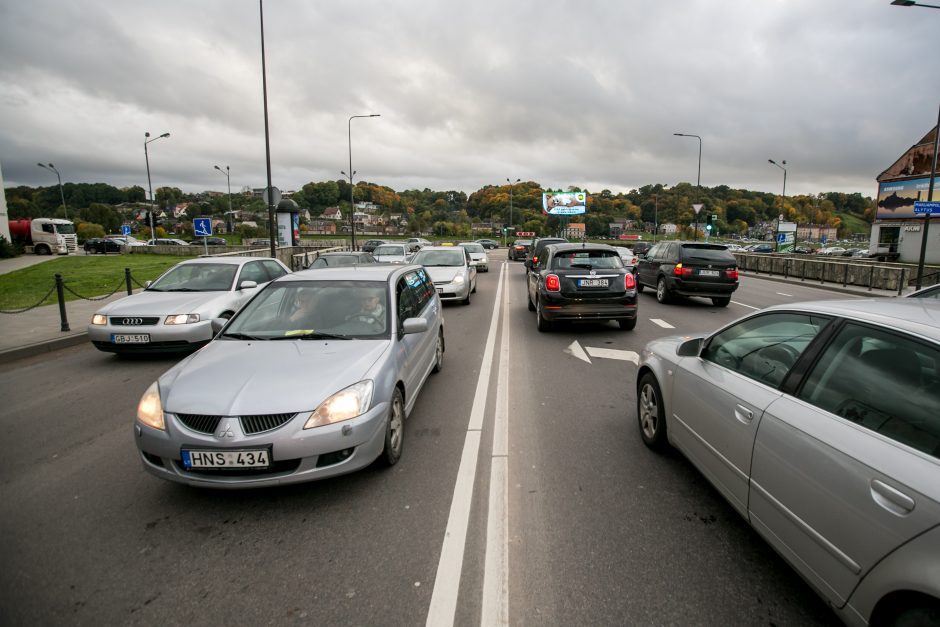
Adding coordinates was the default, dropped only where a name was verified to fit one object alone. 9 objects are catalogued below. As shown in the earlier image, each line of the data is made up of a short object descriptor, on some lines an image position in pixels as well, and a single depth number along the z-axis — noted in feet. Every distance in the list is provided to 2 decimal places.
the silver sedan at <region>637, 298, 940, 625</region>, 5.45
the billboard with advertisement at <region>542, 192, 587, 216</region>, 260.83
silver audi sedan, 22.91
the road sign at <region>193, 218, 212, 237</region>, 62.18
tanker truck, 130.38
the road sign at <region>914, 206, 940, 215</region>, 48.24
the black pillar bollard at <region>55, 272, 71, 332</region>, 29.86
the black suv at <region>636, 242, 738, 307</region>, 40.47
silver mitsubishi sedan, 9.92
